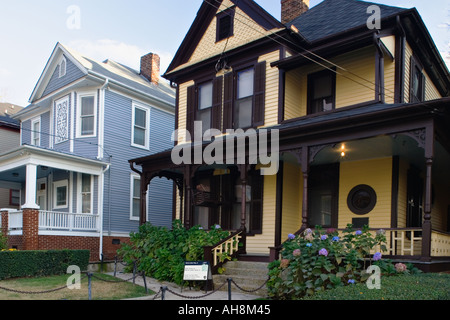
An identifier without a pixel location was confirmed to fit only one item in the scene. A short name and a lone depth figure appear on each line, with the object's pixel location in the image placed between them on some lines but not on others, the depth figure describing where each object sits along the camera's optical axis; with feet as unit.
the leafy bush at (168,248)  37.82
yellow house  35.86
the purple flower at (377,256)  28.55
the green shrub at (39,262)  38.86
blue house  52.08
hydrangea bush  28.25
